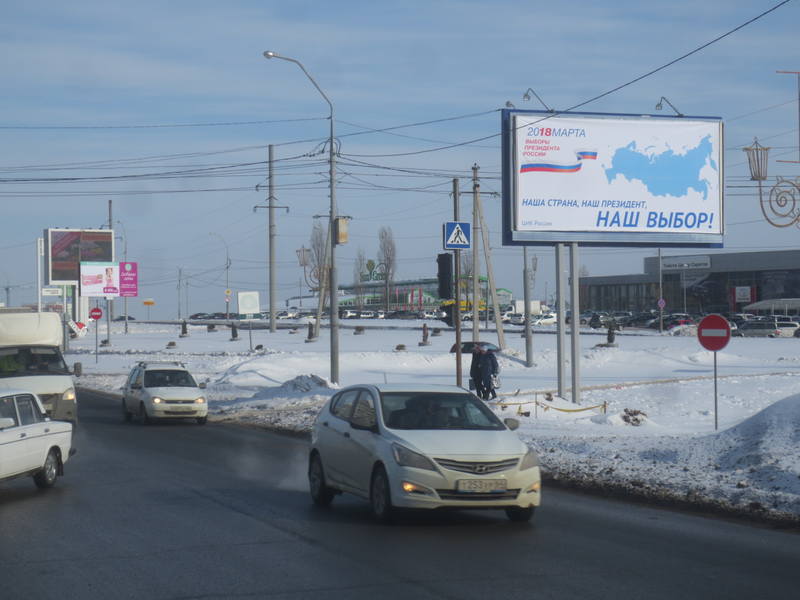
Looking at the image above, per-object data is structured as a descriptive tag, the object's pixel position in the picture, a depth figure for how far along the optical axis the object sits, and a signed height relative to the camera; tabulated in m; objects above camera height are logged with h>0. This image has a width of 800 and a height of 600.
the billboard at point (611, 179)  27.86 +3.26
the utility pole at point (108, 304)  73.97 -0.49
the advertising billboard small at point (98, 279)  79.81 +1.58
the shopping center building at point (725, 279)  104.44 +1.51
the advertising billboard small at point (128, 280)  89.44 +1.62
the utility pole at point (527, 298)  44.63 -0.16
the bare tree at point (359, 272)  150.88 +3.55
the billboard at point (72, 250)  95.75 +4.65
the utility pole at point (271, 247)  58.78 +3.20
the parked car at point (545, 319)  98.41 -2.48
